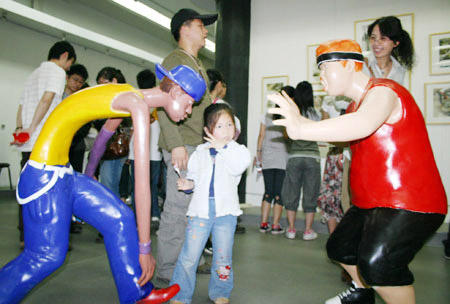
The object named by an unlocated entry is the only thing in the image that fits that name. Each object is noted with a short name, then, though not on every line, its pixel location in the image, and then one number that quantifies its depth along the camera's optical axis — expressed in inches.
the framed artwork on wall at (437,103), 172.9
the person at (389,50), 89.3
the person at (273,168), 154.1
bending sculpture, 54.3
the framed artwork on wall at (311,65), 203.0
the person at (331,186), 120.7
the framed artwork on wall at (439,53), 173.9
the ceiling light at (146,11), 273.9
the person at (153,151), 141.3
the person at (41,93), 104.1
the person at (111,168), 130.8
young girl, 70.6
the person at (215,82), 127.7
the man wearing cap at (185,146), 82.0
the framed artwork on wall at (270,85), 211.9
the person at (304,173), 139.6
